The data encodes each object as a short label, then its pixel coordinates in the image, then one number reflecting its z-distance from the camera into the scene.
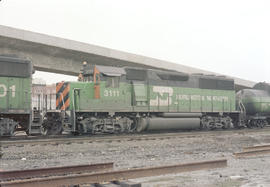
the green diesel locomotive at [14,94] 11.90
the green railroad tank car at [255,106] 20.69
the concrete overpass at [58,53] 22.16
